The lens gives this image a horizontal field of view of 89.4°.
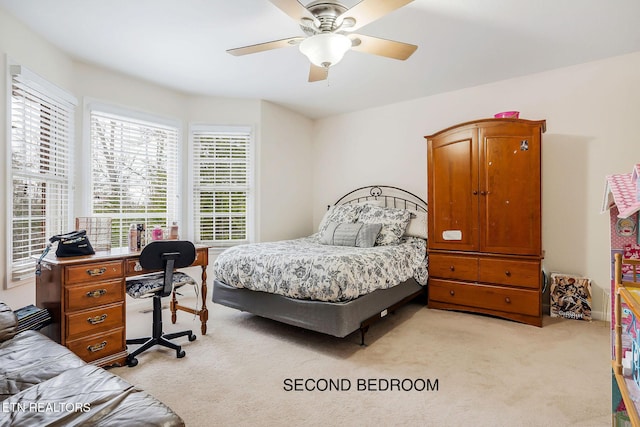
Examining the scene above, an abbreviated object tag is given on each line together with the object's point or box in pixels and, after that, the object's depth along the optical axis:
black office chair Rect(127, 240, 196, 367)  2.32
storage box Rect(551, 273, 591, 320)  3.05
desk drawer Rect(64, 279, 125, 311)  2.05
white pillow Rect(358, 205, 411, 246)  3.52
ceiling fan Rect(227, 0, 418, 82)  1.70
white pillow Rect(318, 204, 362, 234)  4.01
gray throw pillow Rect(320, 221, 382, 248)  3.44
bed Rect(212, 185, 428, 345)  2.44
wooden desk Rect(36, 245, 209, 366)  2.04
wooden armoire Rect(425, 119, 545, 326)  2.97
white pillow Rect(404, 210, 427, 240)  3.72
